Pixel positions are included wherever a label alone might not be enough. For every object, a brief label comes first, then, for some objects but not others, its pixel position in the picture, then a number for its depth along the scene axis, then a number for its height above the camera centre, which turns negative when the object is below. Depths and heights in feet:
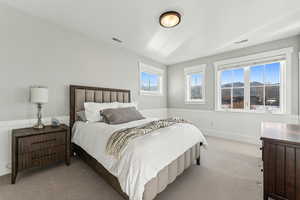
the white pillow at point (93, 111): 8.33 -0.75
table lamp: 6.81 +0.16
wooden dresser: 4.02 -2.10
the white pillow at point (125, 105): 10.00 -0.43
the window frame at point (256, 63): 9.94 +2.55
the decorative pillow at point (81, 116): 8.48 -1.09
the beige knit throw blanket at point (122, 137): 4.68 -1.45
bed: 4.71 -2.79
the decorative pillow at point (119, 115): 7.85 -1.01
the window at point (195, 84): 14.61 +1.90
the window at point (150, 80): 14.37 +2.34
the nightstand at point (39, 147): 5.89 -2.37
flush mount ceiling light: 7.01 +4.56
